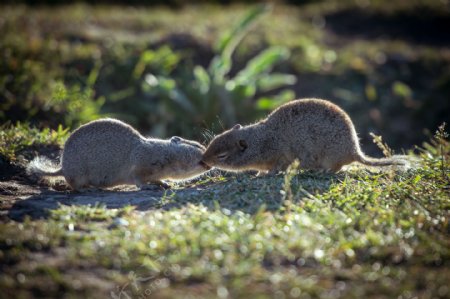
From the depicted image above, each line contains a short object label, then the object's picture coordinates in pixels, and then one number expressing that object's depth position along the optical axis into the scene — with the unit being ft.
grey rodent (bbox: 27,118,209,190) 40.91
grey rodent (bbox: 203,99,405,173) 42.70
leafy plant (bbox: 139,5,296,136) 70.18
